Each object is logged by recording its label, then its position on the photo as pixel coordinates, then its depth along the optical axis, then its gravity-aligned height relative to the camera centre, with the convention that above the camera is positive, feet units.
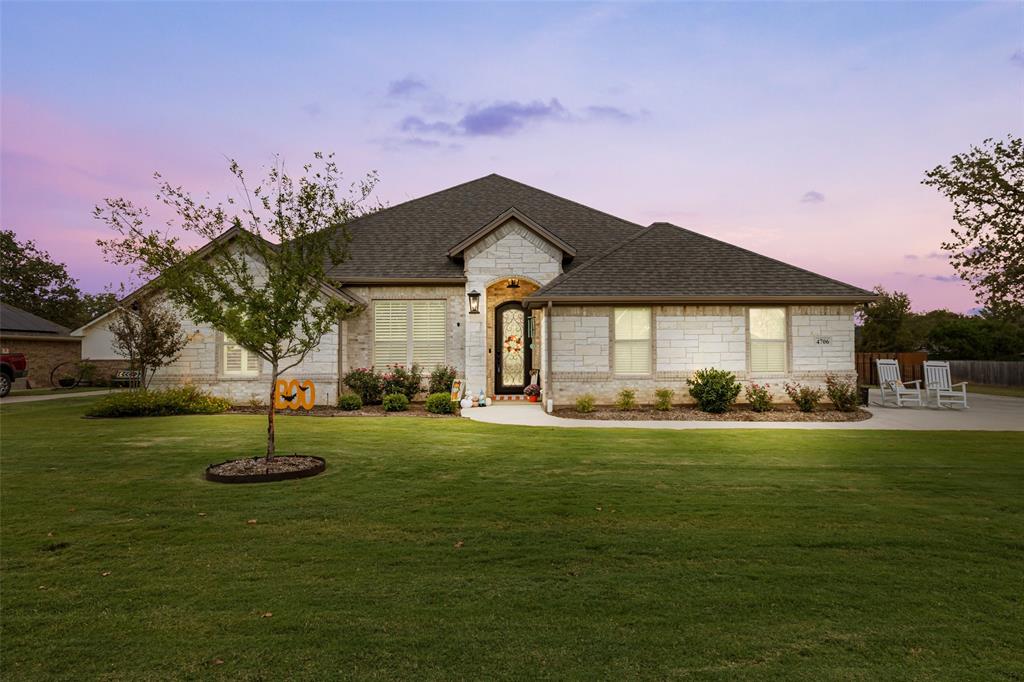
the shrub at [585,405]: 47.52 -3.38
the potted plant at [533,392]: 56.95 -2.68
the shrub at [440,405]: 47.60 -3.34
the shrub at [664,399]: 48.60 -3.00
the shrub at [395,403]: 48.98 -3.25
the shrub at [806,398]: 48.11 -2.88
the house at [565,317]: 50.11 +4.73
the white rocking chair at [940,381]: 52.08 -1.51
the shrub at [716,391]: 46.85 -2.16
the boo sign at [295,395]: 50.11 -2.58
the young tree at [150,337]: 49.83 +2.78
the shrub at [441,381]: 54.60 -1.45
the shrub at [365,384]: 52.47 -1.66
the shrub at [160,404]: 45.62 -3.16
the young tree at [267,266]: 25.09 +4.67
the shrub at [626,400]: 48.83 -3.04
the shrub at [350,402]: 49.26 -3.23
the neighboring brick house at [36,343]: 88.79 +4.13
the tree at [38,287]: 156.46 +23.42
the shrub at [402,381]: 53.01 -1.43
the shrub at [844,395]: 48.06 -2.61
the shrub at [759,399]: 48.01 -2.93
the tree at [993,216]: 79.51 +22.06
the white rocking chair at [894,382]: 53.36 -1.66
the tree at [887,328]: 114.52 +7.92
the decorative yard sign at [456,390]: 51.21 -2.22
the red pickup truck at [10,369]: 71.20 -0.21
